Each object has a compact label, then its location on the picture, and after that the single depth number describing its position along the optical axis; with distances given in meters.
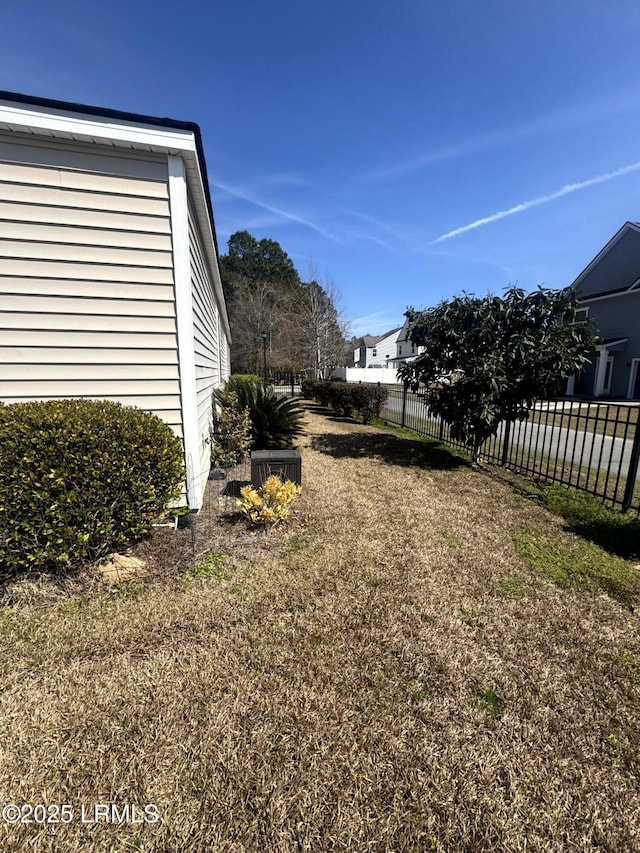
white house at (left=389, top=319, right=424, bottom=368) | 44.66
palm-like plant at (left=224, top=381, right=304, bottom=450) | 6.16
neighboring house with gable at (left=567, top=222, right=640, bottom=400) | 17.78
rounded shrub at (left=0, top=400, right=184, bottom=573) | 2.42
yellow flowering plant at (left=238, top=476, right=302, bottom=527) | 3.60
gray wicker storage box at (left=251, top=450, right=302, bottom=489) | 4.25
